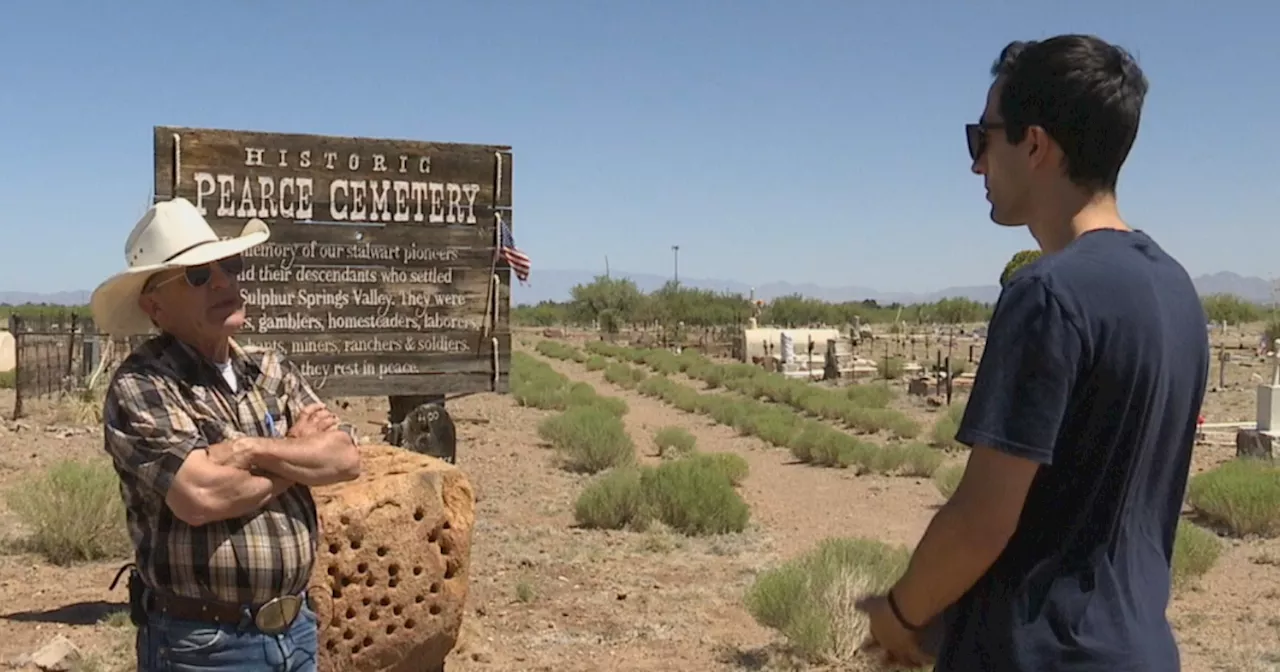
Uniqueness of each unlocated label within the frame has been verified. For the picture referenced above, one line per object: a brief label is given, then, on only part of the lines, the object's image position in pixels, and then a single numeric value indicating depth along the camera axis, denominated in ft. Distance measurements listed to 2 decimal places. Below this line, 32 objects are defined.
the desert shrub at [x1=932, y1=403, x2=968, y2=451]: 58.54
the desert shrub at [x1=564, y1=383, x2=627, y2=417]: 74.54
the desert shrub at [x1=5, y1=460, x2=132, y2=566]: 26.94
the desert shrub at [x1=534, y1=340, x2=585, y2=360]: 162.48
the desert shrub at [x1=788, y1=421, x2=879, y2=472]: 51.78
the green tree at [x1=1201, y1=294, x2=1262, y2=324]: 240.94
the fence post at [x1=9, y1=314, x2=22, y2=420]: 57.41
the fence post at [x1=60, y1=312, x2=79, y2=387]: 65.67
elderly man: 9.21
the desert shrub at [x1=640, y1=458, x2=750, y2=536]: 32.73
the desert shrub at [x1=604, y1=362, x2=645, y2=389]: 108.46
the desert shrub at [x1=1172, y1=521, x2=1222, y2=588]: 27.17
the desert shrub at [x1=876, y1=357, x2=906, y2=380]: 104.09
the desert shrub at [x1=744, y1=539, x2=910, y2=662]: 20.54
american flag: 23.48
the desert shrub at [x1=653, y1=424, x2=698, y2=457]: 55.88
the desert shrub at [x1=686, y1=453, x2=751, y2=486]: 44.24
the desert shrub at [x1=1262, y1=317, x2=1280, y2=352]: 131.35
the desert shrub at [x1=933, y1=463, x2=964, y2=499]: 41.91
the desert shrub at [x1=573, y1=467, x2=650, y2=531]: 33.09
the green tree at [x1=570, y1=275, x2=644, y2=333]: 264.70
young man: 5.98
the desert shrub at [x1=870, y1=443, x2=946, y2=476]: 49.32
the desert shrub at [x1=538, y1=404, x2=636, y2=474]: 47.06
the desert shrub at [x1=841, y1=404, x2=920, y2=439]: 63.67
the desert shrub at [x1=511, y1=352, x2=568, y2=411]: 80.33
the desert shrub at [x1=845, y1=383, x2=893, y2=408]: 78.42
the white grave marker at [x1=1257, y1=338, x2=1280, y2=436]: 48.60
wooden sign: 21.06
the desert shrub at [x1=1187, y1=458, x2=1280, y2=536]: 34.19
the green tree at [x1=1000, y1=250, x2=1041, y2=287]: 96.34
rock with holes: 16.35
